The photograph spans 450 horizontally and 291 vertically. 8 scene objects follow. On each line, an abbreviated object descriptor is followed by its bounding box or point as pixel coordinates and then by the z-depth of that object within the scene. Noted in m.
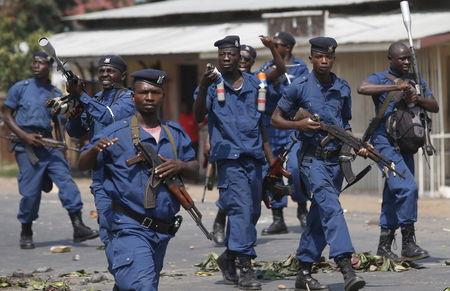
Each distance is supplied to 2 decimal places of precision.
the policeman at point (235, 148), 19.17
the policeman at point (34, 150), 24.97
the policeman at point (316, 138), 18.08
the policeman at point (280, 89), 23.83
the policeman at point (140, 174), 14.70
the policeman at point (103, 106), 17.89
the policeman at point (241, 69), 22.86
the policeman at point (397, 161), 20.75
